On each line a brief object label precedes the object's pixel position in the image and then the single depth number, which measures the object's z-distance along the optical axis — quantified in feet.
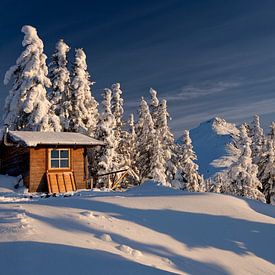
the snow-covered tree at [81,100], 114.52
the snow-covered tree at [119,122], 125.59
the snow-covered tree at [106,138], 107.86
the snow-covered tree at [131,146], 127.65
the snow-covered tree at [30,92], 100.27
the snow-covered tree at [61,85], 112.98
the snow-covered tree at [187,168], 126.74
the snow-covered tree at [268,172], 130.72
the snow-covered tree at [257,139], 144.64
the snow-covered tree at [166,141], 124.67
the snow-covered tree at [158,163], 115.55
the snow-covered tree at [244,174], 118.52
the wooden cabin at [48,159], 76.23
